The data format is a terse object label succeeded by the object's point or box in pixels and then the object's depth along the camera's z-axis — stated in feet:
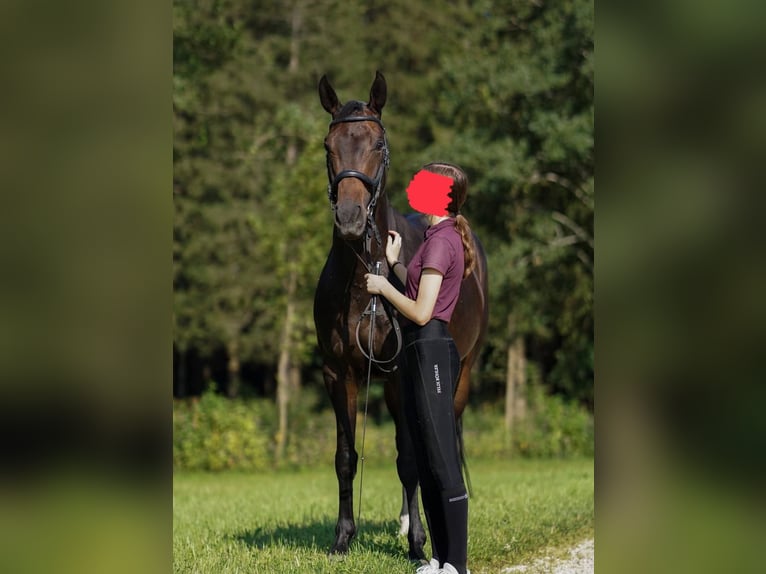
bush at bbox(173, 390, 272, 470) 70.18
